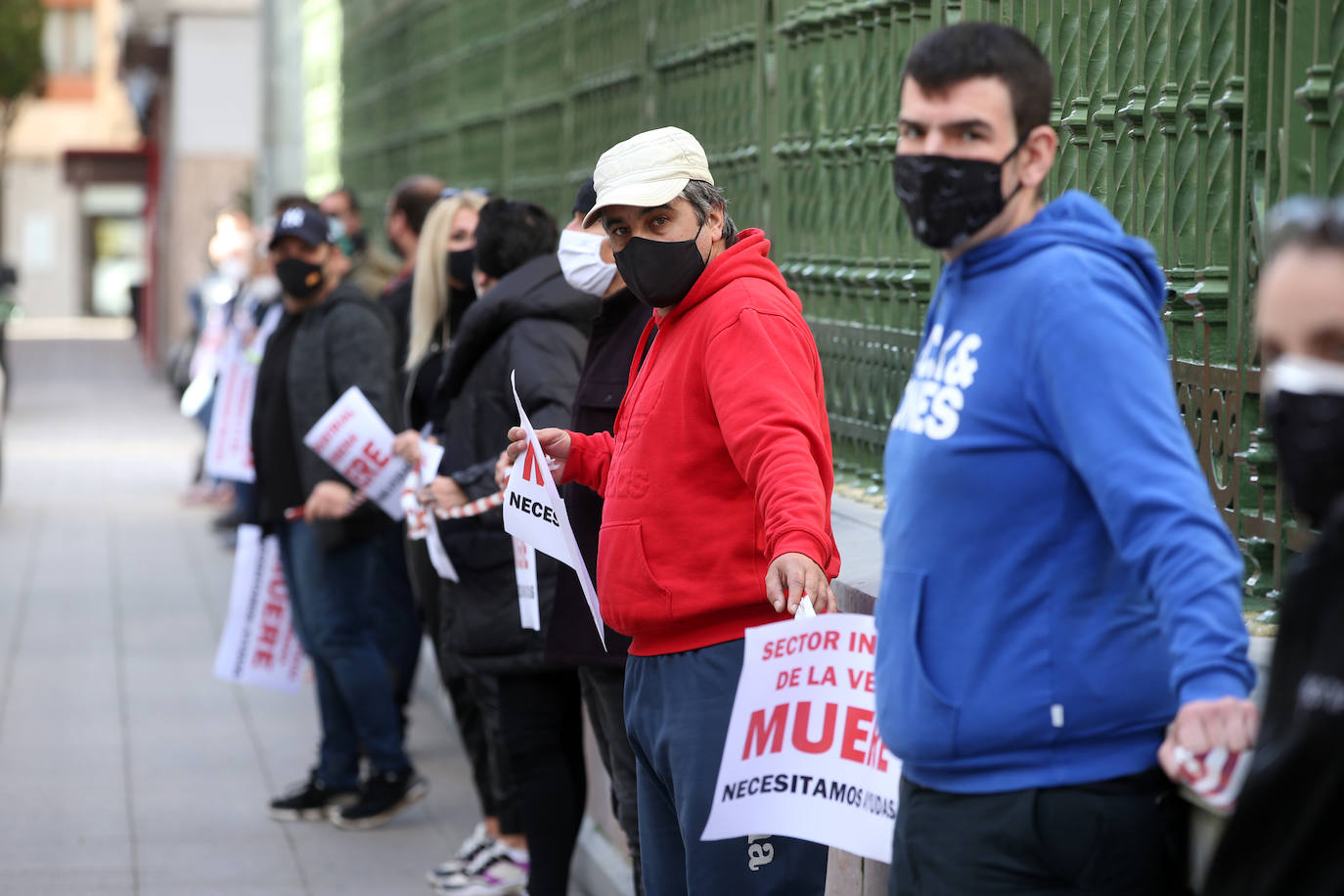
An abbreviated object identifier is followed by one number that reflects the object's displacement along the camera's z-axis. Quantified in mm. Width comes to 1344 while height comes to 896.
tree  50344
